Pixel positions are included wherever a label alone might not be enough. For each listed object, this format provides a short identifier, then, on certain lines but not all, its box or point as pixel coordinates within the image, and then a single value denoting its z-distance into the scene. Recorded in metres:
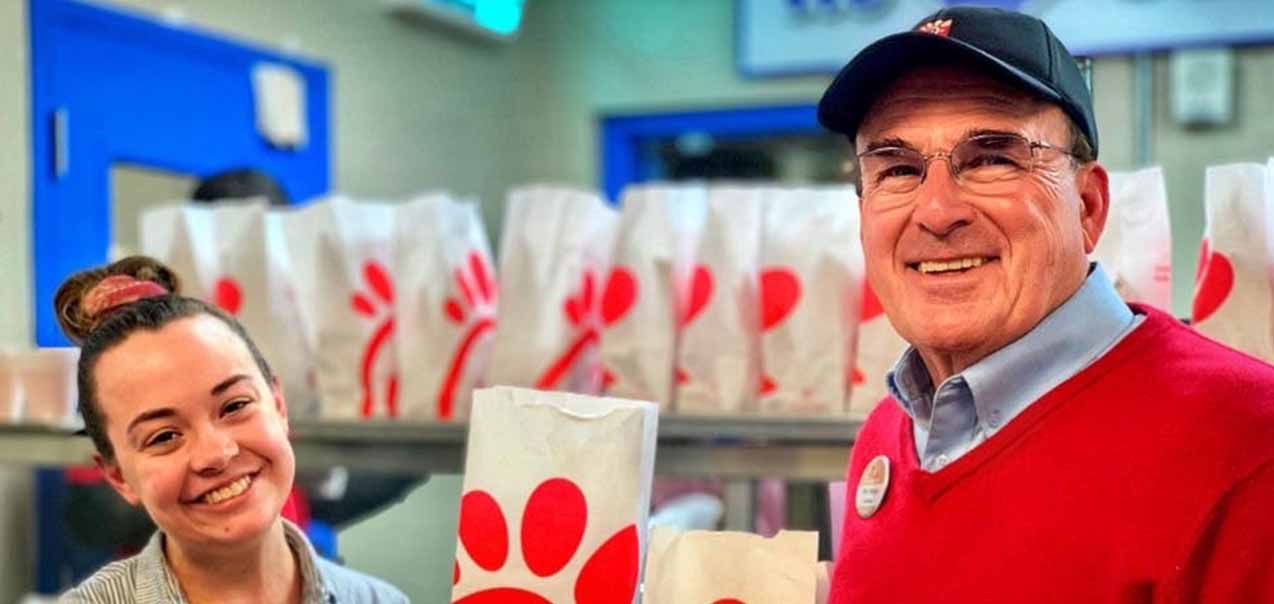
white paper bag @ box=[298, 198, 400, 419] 2.03
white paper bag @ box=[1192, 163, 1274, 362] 1.40
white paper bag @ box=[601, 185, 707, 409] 1.85
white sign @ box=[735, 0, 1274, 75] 3.88
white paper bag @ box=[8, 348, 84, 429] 2.09
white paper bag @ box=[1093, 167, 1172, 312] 1.50
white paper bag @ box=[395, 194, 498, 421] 1.99
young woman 1.23
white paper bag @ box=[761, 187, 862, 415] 1.76
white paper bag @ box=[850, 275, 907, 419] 1.71
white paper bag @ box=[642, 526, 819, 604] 1.11
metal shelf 1.67
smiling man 0.94
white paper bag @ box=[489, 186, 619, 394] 1.93
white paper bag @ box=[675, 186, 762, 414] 1.81
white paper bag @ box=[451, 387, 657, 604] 1.17
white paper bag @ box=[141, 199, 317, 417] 2.08
